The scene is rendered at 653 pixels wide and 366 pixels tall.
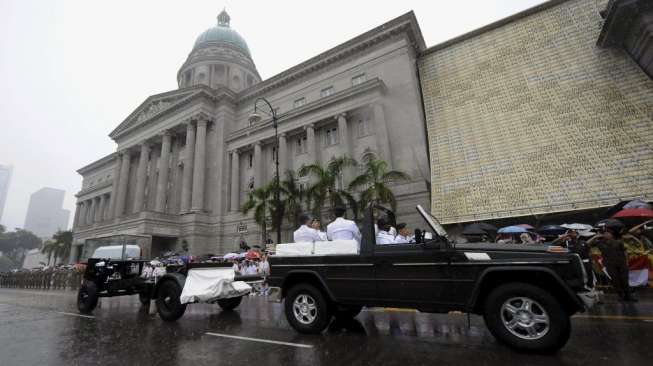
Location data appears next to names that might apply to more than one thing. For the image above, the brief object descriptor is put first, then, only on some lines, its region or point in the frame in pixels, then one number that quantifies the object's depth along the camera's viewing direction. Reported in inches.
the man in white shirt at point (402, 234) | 232.3
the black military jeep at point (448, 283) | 156.9
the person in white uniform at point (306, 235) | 256.8
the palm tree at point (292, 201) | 909.8
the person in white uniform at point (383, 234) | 217.5
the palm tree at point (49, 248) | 2381.5
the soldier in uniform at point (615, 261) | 333.1
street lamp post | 738.7
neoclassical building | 1064.2
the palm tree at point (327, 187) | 813.2
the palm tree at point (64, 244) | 2301.9
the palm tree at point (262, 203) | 928.9
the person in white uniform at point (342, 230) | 237.3
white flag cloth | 291.1
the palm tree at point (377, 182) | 753.0
